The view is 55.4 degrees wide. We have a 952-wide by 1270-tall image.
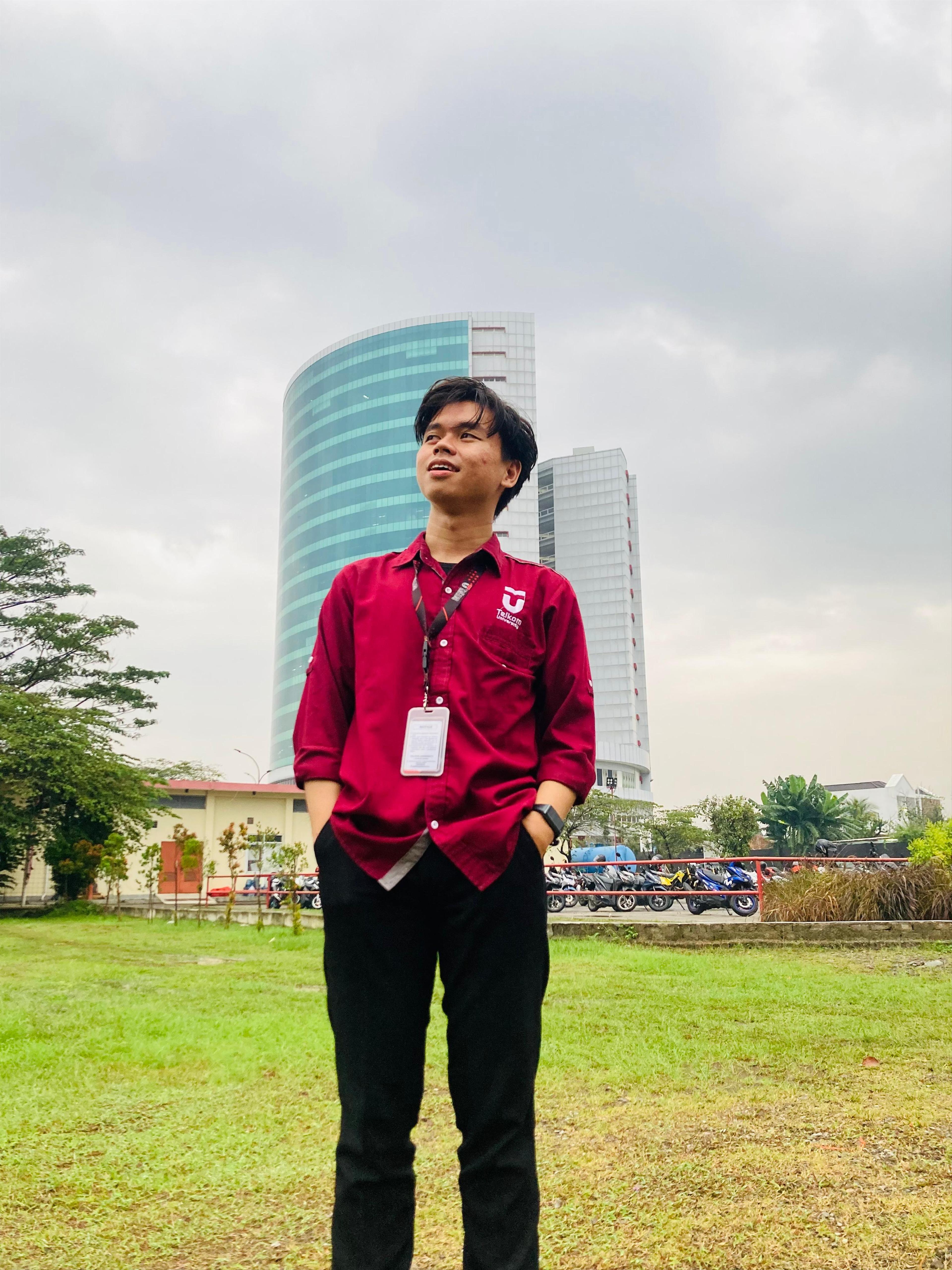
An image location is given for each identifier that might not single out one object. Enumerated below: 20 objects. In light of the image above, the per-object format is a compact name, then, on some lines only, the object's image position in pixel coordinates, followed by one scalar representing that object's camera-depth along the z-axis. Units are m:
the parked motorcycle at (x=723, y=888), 12.67
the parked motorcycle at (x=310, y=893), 15.27
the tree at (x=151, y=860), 16.94
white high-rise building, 87.69
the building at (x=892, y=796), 83.50
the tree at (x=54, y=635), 25.30
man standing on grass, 1.42
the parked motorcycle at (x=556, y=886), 16.02
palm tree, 48.22
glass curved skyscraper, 71.25
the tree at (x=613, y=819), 45.25
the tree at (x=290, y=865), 13.95
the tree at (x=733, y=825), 44.66
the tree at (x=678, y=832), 47.03
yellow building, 31.73
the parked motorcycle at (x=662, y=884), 15.85
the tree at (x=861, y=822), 49.81
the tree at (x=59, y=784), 19.33
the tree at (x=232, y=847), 14.80
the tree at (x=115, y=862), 17.72
